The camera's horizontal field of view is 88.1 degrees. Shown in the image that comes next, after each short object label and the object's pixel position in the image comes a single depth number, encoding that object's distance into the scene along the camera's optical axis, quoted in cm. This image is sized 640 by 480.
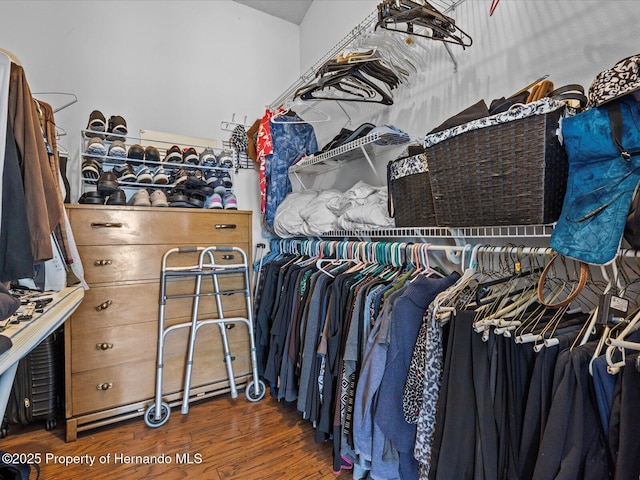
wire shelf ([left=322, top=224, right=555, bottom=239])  108
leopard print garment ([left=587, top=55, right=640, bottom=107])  75
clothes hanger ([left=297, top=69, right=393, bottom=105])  165
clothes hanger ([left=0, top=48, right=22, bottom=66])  103
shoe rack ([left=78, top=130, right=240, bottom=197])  202
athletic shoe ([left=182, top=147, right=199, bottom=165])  219
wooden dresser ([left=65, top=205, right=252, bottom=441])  173
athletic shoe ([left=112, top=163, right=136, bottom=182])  209
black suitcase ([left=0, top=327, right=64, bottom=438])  171
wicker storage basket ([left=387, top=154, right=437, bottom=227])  135
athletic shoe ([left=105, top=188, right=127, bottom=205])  183
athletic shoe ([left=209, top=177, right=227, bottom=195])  221
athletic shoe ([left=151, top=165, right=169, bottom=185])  210
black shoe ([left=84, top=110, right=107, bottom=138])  198
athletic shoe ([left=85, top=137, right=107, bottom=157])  195
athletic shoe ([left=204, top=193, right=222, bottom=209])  213
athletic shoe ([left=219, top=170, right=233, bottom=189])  230
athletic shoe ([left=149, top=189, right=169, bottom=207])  195
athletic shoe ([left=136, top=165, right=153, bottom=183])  208
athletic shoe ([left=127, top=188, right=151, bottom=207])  192
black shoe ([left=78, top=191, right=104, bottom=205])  181
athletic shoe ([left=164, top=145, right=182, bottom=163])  217
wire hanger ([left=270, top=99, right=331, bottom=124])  236
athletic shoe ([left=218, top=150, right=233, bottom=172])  227
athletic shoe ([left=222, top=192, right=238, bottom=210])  220
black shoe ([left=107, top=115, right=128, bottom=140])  204
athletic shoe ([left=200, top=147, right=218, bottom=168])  222
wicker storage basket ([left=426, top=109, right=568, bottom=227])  93
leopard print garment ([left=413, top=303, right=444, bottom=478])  108
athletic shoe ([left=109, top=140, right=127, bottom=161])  200
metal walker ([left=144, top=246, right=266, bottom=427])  185
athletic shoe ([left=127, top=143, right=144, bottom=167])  206
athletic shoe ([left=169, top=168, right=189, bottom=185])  210
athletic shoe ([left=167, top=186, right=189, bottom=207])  202
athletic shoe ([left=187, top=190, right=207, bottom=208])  207
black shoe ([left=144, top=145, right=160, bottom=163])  213
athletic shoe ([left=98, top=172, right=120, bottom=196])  184
